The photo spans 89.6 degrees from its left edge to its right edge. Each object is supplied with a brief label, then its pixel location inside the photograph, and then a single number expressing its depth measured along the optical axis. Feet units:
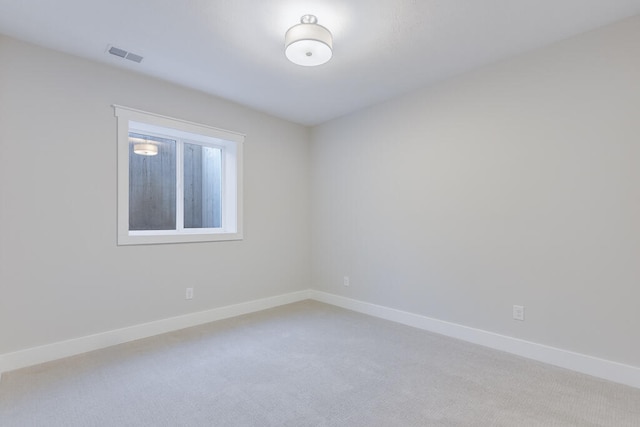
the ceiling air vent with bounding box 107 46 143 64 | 8.52
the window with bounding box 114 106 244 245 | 9.88
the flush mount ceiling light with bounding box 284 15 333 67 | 7.13
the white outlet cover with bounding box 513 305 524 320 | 8.71
